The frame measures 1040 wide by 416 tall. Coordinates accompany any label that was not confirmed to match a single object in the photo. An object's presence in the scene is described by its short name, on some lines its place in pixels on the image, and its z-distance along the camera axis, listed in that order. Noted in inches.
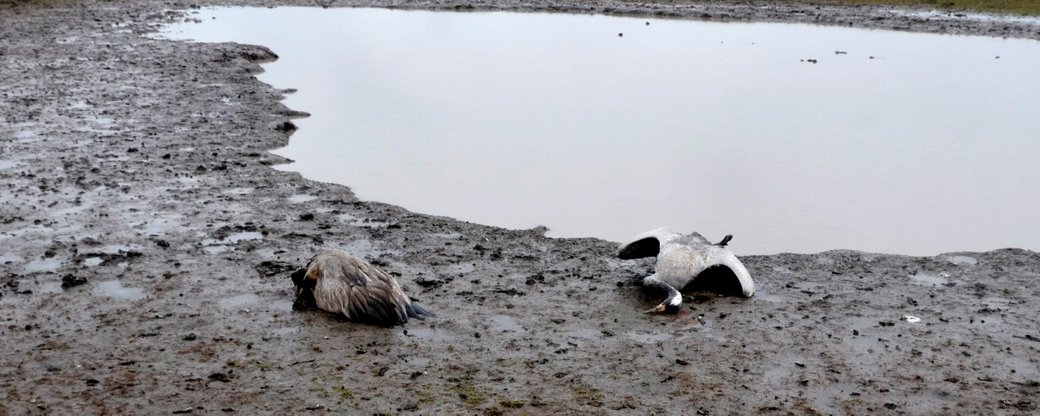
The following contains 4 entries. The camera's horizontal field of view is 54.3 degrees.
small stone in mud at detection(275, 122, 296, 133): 498.6
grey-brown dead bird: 257.6
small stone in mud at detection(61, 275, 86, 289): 280.1
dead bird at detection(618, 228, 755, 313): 287.7
